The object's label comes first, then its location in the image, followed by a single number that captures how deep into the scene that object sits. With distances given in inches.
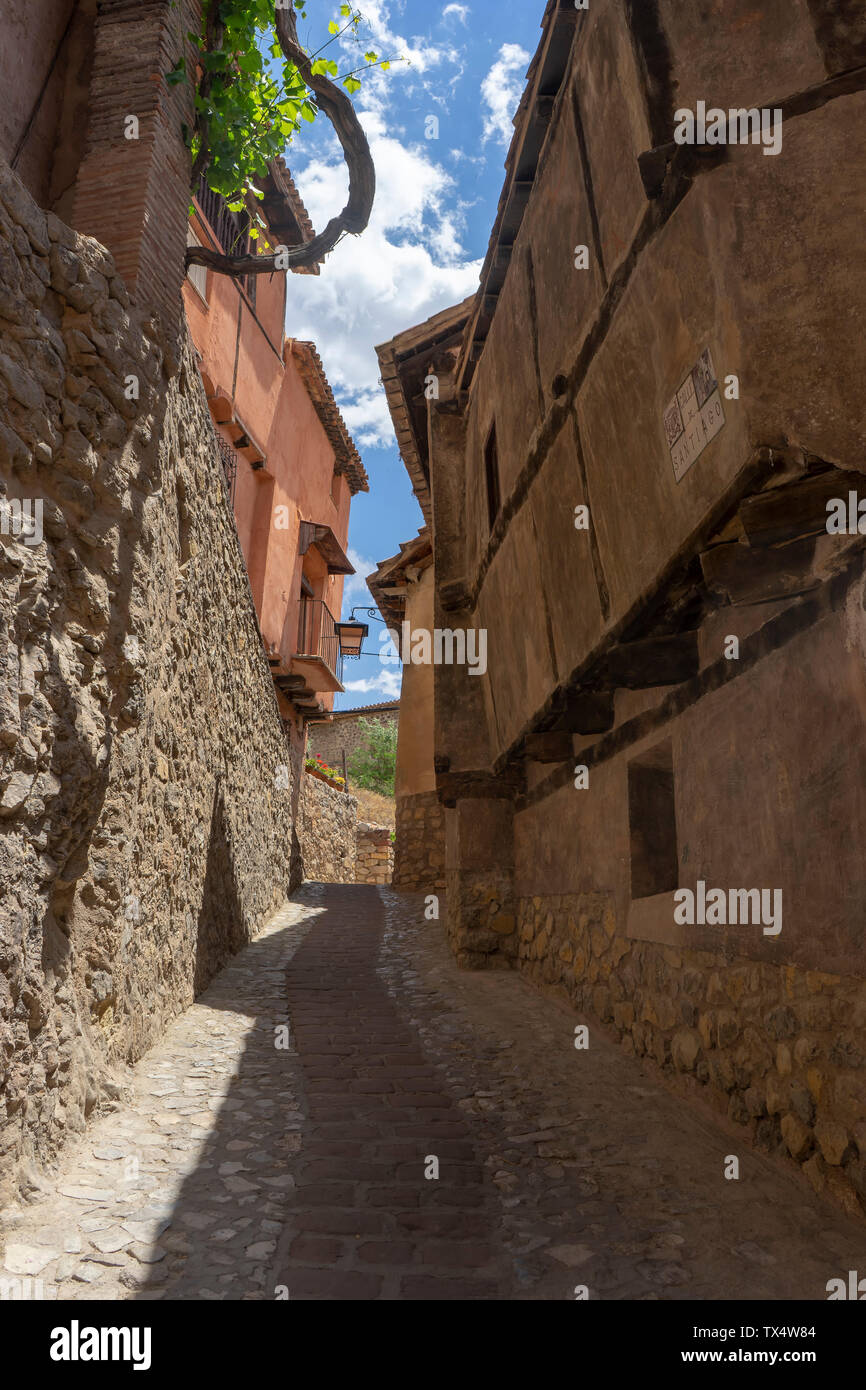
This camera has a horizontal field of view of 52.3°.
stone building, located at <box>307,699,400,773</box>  1307.8
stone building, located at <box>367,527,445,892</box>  563.8
